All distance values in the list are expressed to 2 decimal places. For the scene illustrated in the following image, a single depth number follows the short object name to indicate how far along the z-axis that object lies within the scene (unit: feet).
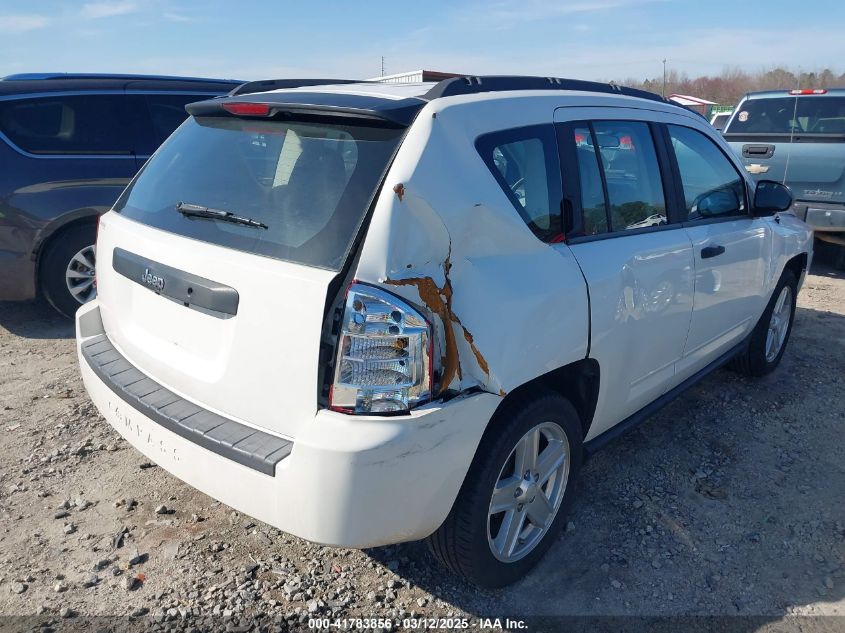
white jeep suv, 6.92
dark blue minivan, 17.43
